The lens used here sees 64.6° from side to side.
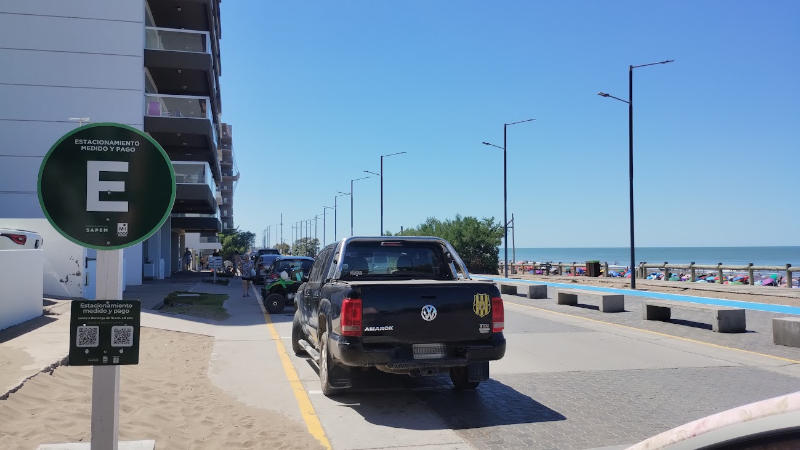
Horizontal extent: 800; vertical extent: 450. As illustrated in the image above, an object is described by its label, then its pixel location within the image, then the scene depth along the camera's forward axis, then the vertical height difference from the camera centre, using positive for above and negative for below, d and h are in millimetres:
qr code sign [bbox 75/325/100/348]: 3768 -513
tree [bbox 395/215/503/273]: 52906 +776
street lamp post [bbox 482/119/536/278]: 40500 +4539
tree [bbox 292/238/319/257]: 119600 +926
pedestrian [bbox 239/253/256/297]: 24703 -799
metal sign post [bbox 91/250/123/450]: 3947 -843
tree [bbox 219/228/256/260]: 89662 +1526
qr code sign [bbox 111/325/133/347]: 3820 -518
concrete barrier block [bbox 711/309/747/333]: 13328 -1466
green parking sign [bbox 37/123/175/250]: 3799 +391
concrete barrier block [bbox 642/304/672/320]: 15748 -1507
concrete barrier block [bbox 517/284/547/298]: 22797 -1408
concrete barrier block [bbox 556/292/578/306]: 20156 -1511
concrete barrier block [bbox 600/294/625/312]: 17750 -1452
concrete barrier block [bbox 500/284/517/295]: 24781 -1472
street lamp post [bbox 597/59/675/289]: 27406 +4779
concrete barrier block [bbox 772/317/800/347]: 11344 -1433
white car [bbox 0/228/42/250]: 15203 +269
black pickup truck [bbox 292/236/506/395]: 6984 -878
